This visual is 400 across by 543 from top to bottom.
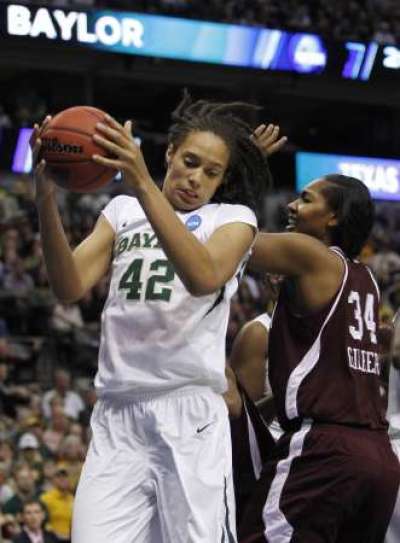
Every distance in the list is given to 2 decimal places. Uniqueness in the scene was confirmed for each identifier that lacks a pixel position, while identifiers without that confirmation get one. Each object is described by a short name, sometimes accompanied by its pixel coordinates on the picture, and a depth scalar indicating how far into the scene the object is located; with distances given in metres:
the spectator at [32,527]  9.68
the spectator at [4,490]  9.99
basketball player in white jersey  3.92
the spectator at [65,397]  12.48
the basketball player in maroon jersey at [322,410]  4.32
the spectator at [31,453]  10.80
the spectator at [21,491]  9.95
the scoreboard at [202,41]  19.02
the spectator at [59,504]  10.17
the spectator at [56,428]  11.50
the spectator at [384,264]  17.72
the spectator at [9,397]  12.75
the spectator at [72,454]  11.08
